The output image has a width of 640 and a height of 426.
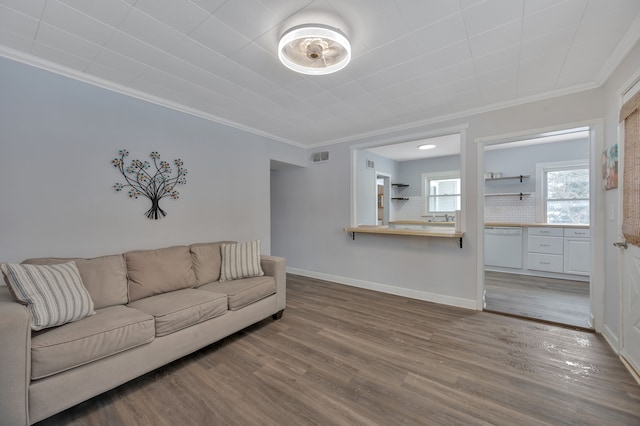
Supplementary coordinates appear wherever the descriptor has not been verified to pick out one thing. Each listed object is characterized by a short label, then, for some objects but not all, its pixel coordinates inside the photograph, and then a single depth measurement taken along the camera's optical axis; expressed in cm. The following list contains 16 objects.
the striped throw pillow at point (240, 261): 295
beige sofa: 141
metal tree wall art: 267
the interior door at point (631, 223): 189
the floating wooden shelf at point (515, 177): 534
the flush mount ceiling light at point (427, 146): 496
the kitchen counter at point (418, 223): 541
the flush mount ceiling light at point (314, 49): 171
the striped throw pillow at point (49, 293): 165
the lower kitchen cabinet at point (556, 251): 449
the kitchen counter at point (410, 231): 337
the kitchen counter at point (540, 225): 455
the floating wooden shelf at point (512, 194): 538
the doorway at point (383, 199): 659
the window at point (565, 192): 493
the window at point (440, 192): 628
